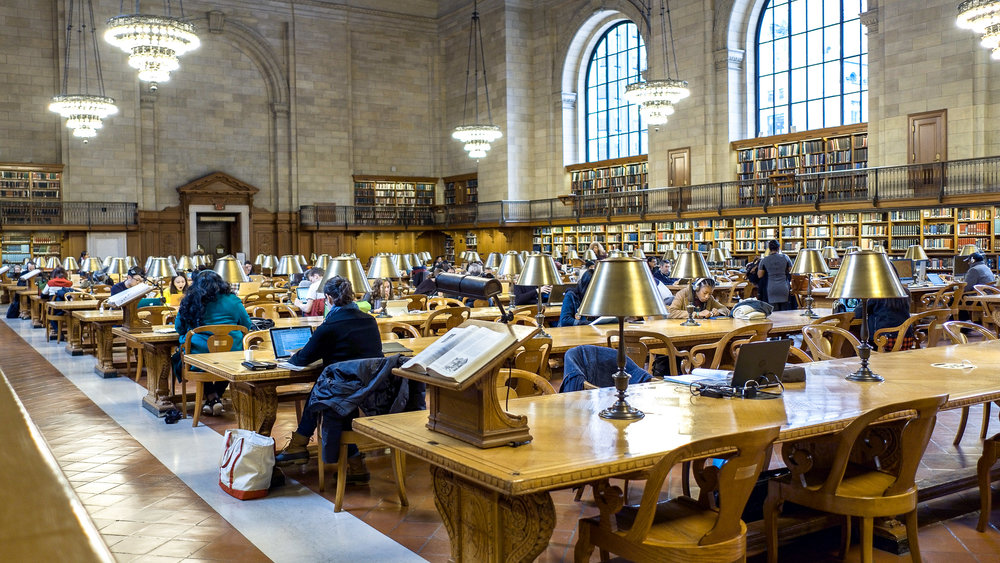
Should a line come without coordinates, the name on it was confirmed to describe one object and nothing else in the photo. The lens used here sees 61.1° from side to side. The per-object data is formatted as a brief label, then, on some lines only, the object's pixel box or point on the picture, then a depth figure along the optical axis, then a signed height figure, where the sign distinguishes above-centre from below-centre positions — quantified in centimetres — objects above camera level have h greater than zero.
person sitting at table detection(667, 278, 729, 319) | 700 -31
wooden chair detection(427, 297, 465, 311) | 852 -37
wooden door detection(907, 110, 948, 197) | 1450 +198
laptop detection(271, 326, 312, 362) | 490 -42
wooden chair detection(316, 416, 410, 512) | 402 -95
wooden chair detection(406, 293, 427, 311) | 839 -36
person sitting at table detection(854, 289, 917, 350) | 666 -41
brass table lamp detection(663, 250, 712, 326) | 685 -2
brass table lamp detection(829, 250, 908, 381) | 371 -9
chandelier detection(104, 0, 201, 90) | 1241 +347
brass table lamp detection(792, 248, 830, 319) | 673 +0
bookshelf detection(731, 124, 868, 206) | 1638 +213
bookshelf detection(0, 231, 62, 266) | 2022 +61
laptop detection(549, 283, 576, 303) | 942 -32
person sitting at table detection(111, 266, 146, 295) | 841 -13
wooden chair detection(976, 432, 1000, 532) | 355 -91
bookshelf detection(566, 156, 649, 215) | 2055 +213
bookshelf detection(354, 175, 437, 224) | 2489 +209
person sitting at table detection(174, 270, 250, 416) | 610 -28
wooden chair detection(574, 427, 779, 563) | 244 -81
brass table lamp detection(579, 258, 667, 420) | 296 -11
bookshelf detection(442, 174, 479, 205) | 2500 +232
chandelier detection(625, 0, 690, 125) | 1622 +327
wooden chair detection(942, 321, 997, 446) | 496 -47
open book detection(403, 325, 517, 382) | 248 -26
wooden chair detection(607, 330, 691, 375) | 510 -52
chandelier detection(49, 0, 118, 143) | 1723 +340
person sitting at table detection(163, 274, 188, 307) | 812 -24
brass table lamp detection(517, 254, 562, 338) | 575 -5
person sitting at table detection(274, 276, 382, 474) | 447 -37
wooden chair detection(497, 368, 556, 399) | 365 -52
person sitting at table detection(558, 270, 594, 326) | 708 -37
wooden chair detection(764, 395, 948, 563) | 289 -81
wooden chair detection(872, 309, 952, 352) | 564 -52
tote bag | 418 -98
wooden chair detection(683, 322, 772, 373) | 522 -55
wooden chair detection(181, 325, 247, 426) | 578 -53
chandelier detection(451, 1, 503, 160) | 1984 +306
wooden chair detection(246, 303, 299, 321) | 791 -40
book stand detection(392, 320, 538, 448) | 246 -43
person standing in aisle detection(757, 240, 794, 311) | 1093 -17
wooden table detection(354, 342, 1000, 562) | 238 -55
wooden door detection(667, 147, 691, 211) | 1898 +217
